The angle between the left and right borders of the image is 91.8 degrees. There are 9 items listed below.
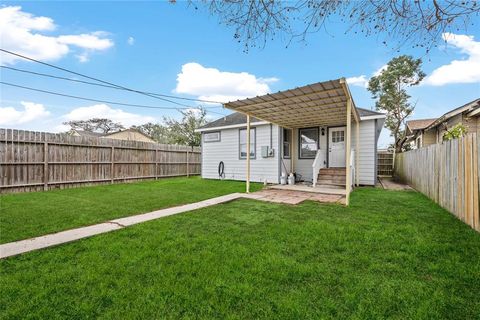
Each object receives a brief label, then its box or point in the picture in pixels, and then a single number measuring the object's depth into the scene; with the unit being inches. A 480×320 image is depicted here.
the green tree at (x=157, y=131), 1175.3
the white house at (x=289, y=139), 278.7
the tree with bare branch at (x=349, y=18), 104.6
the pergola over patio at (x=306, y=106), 214.2
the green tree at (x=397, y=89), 719.7
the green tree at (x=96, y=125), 1416.1
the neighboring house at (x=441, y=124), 356.2
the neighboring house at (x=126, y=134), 1088.7
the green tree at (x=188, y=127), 999.6
